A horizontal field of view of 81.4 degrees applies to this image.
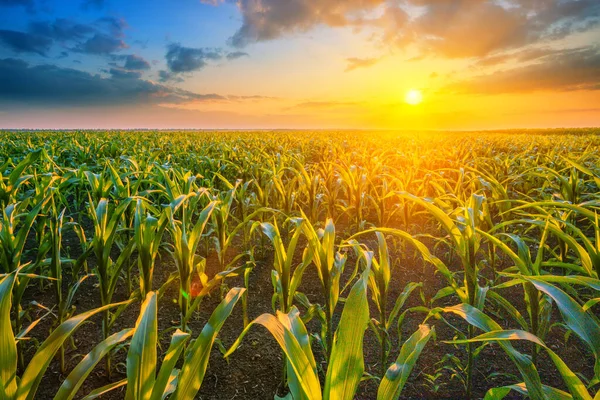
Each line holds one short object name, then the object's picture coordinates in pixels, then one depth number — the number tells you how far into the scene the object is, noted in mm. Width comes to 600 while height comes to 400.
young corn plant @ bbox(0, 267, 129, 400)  883
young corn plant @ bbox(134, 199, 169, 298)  1772
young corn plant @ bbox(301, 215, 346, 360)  1654
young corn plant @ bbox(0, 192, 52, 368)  1778
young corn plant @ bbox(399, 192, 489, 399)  1607
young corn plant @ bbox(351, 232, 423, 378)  1737
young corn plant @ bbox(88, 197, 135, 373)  1817
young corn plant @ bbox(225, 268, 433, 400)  823
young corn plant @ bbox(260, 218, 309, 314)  1670
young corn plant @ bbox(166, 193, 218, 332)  1812
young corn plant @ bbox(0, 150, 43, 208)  2629
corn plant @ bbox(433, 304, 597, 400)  871
